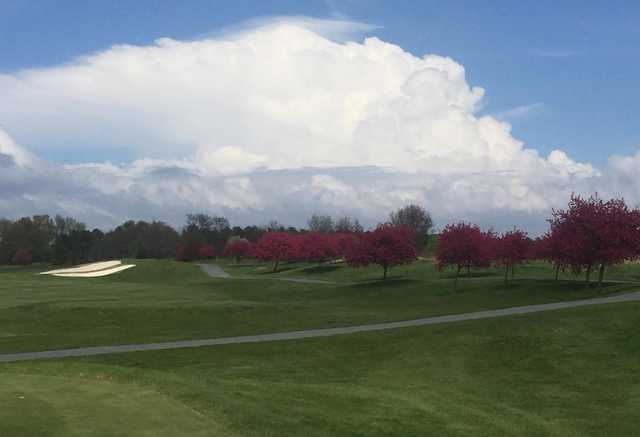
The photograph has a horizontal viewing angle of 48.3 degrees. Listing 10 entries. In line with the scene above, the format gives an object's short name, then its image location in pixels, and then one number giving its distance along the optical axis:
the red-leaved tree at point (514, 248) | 59.44
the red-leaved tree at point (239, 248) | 156.00
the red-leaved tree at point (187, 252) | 180.43
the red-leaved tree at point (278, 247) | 114.88
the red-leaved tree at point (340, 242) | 112.19
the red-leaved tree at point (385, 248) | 66.31
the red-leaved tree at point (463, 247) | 59.00
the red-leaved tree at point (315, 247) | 108.12
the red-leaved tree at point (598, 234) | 46.31
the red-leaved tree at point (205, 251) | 182.12
